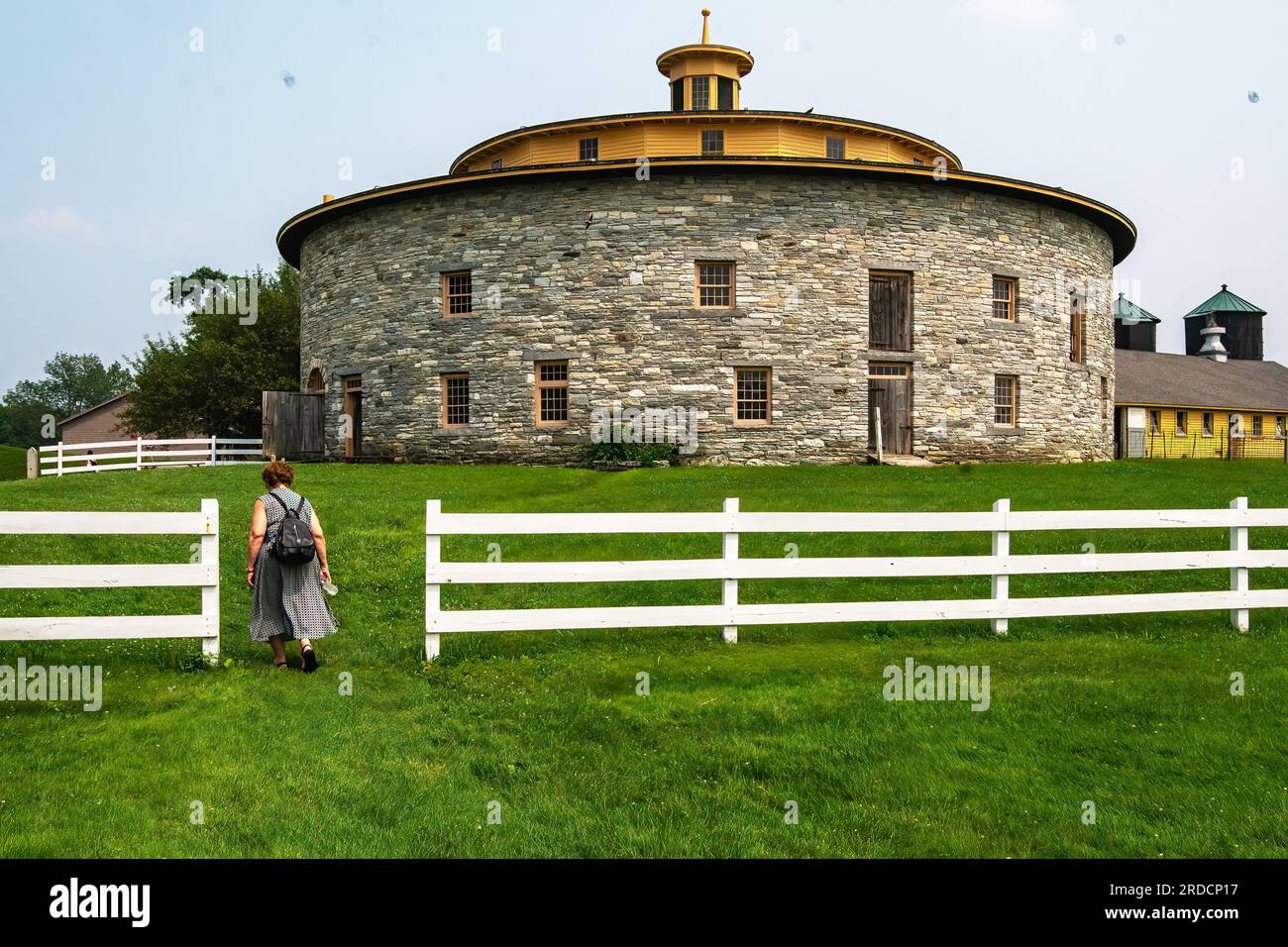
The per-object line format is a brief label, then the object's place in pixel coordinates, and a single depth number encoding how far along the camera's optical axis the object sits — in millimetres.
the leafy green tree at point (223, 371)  46438
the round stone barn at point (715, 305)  28812
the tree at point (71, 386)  133500
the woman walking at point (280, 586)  8508
